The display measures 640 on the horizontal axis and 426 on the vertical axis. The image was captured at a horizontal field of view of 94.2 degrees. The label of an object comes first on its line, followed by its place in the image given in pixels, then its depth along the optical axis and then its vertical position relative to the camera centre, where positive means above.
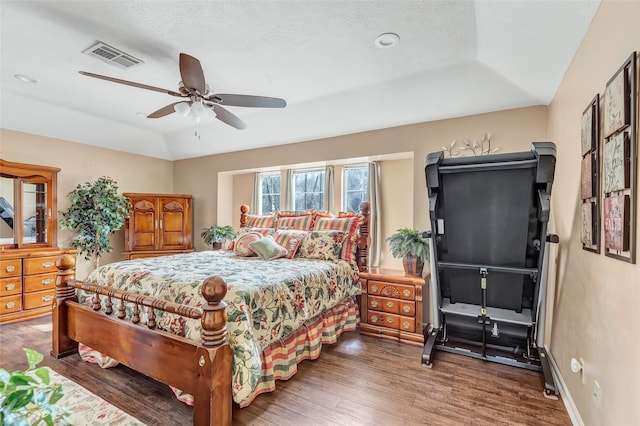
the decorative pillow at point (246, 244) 3.53 -0.39
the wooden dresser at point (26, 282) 3.63 -0.91
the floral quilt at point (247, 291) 1.88 -0.61
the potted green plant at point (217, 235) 4.86 -0.39
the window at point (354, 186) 4.45 +0.39
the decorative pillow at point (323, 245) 3.42 -0.40
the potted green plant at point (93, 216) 4.34 -0.07
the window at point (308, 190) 4.82 +0.36
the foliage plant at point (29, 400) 0.69 -0.46
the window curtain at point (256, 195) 5.38 +0.29
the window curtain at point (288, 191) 4.98 +0.34
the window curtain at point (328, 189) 4.61 +0.35
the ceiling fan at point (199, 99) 2.14 +0.96
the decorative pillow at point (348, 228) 3.50 -0.21
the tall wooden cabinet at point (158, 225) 4.96 -0.24
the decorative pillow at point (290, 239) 3.49 -0.33
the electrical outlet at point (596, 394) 1.54 -0.96
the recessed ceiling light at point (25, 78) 3.08 +1.40
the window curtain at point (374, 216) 4.21 -0.07
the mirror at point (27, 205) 3.84 +0.08
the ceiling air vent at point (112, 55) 2.52 +1.39
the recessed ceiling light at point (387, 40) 2.31 +1.37
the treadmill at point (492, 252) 2.20 -0.33
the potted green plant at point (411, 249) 3.10 -0.40
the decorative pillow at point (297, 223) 3.93 -0.15
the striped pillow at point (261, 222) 4.22 -0.15
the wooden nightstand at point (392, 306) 3.12 -1.03
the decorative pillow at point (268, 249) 3.34 -0.43
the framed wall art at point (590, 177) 1.64 +0.20
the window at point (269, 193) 5.27 +0.34
